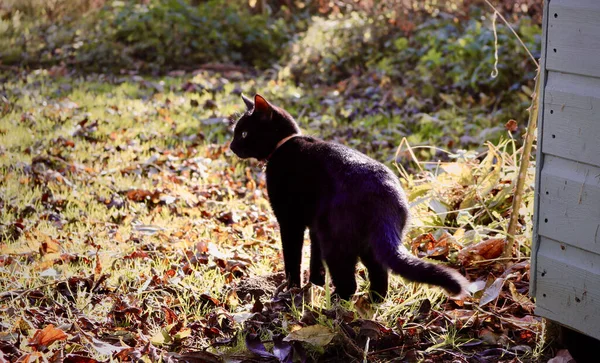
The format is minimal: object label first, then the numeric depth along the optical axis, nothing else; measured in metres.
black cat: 2.78
